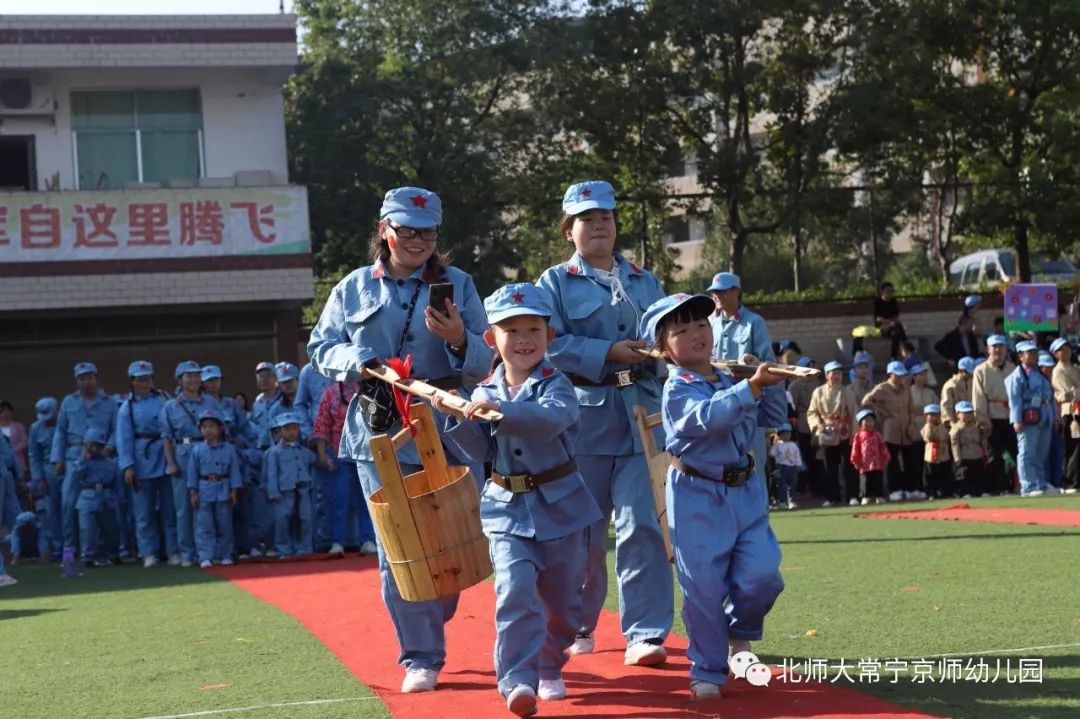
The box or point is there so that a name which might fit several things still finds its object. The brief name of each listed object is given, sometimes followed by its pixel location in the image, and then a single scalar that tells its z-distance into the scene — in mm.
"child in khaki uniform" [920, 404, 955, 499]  19719
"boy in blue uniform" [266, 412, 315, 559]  15578
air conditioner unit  26906
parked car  39438
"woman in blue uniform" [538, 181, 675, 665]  7145
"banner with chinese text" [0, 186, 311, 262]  25469
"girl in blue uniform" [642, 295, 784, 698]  6168
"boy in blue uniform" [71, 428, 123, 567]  16078
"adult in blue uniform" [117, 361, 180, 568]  15812
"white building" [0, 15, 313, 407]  25688
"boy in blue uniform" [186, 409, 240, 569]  15508
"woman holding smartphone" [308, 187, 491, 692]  6820
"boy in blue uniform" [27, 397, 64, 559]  17188
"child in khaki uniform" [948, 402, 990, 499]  19484
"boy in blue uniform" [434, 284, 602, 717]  6168
